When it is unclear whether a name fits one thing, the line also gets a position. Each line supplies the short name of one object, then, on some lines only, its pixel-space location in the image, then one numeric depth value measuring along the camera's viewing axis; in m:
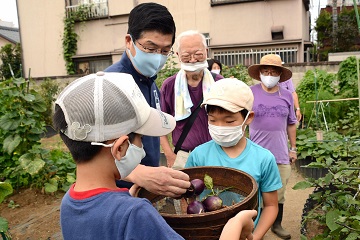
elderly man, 2.66
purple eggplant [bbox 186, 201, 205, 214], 1.32
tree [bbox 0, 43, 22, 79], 16.45
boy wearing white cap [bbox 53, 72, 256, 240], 0.95
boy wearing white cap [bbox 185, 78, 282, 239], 1.75
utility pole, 15.96
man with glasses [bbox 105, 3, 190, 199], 1.83
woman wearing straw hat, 3.16
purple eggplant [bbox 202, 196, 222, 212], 1.34
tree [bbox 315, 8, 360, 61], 15.77
